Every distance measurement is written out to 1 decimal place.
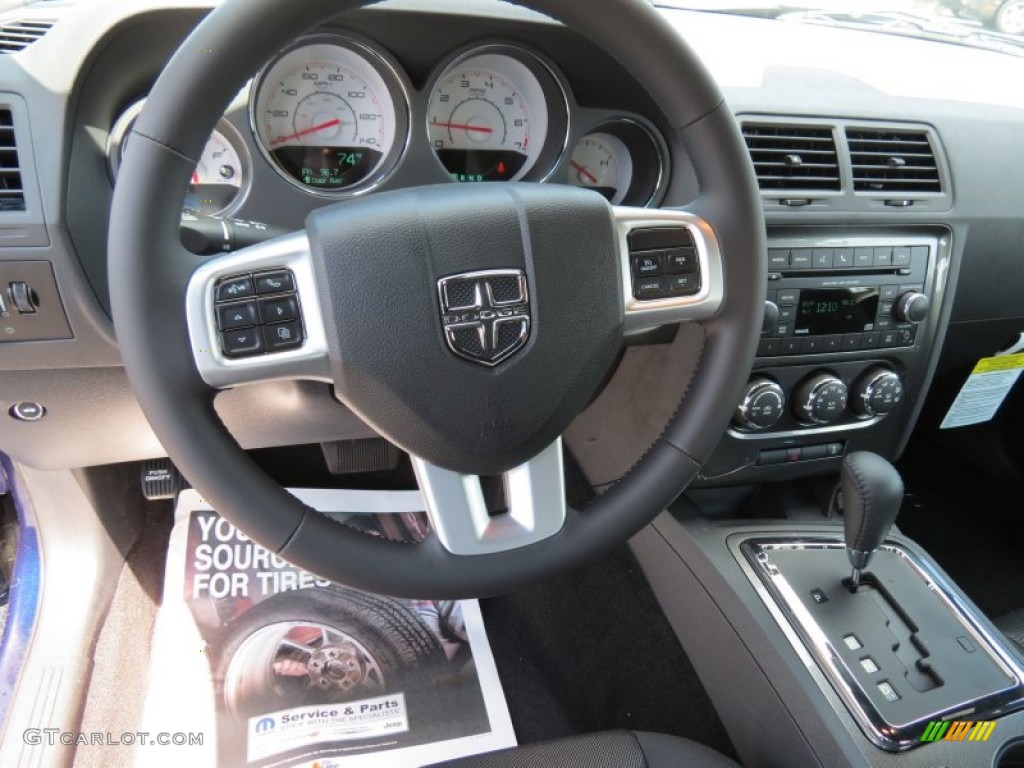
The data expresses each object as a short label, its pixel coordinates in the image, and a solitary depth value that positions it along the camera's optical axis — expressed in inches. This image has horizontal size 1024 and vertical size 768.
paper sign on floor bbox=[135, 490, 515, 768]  45.6
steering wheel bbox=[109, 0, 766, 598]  25.6
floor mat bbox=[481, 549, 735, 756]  50.8
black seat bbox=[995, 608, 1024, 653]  46.9
